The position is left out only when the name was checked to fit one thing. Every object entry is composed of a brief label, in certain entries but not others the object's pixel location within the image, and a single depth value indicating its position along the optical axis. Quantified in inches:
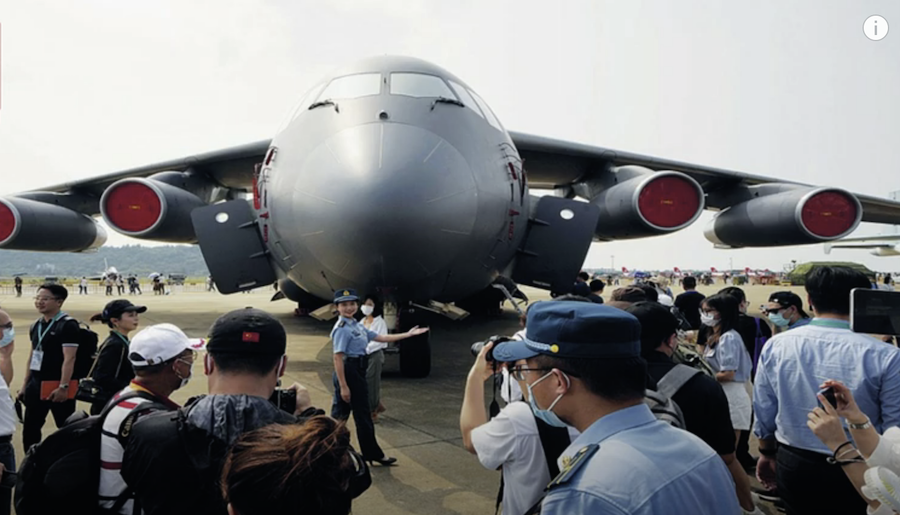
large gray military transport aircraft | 208.7
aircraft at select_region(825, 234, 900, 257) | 1881.0
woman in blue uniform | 168.2
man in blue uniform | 48.6
